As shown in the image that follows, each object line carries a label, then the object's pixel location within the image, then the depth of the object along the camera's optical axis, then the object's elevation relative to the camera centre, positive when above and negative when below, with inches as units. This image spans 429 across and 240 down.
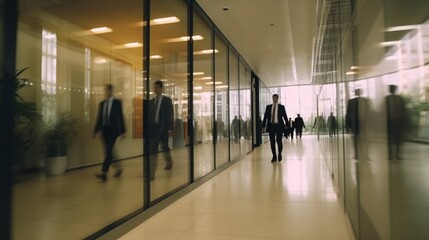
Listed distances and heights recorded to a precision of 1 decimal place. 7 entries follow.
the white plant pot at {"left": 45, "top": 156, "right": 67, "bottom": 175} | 98.8 -12.4
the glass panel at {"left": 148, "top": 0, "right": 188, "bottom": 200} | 169.3 +23.4
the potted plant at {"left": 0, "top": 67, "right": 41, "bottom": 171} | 83.0 +1.8
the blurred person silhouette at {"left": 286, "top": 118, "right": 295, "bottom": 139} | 830.2 -2.5
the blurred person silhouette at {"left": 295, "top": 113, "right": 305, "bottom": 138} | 879.1 +9.0
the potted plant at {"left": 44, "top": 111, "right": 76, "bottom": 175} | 97.5 -3.7
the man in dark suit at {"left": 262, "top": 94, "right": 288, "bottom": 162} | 329.1 +7.0
